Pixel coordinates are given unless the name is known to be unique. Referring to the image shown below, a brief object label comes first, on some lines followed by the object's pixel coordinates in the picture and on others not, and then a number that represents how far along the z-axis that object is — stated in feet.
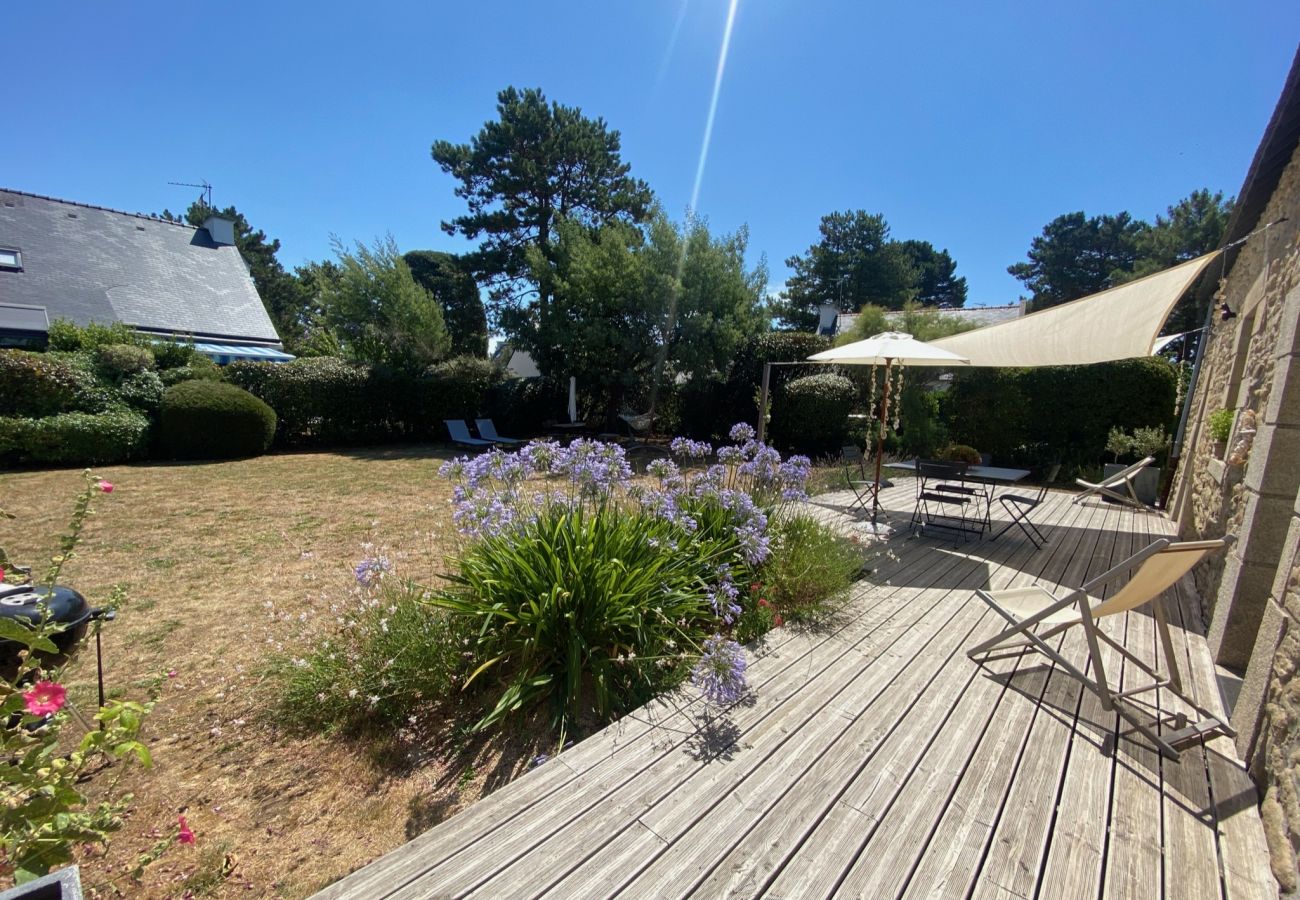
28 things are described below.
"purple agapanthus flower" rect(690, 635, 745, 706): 7.36
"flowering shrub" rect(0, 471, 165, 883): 3.62
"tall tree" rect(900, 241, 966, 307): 145.79
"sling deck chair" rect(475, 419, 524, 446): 43.52
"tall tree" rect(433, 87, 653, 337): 56.03
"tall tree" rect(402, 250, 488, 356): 62.28
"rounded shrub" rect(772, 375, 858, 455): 34.12
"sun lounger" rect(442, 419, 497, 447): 41.37
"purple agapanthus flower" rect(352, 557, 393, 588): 8.36
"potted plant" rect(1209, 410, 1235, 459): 13.20
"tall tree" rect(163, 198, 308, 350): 122.52
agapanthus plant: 8.45
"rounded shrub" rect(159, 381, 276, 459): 32.07
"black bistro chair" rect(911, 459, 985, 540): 17.48
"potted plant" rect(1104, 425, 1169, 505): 24.43
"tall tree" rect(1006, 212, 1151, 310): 112.47
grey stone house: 6.01
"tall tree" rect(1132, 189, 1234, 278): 83.51
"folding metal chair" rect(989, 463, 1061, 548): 16.65
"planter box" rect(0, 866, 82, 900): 3.22
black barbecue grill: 7.34
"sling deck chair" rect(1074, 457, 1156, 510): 17.00
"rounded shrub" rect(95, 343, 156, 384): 31.53
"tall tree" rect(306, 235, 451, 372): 50.06
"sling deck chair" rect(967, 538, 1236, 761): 6.81
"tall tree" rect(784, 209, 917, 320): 120.16
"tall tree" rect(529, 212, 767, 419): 40.73
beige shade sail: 14.06
